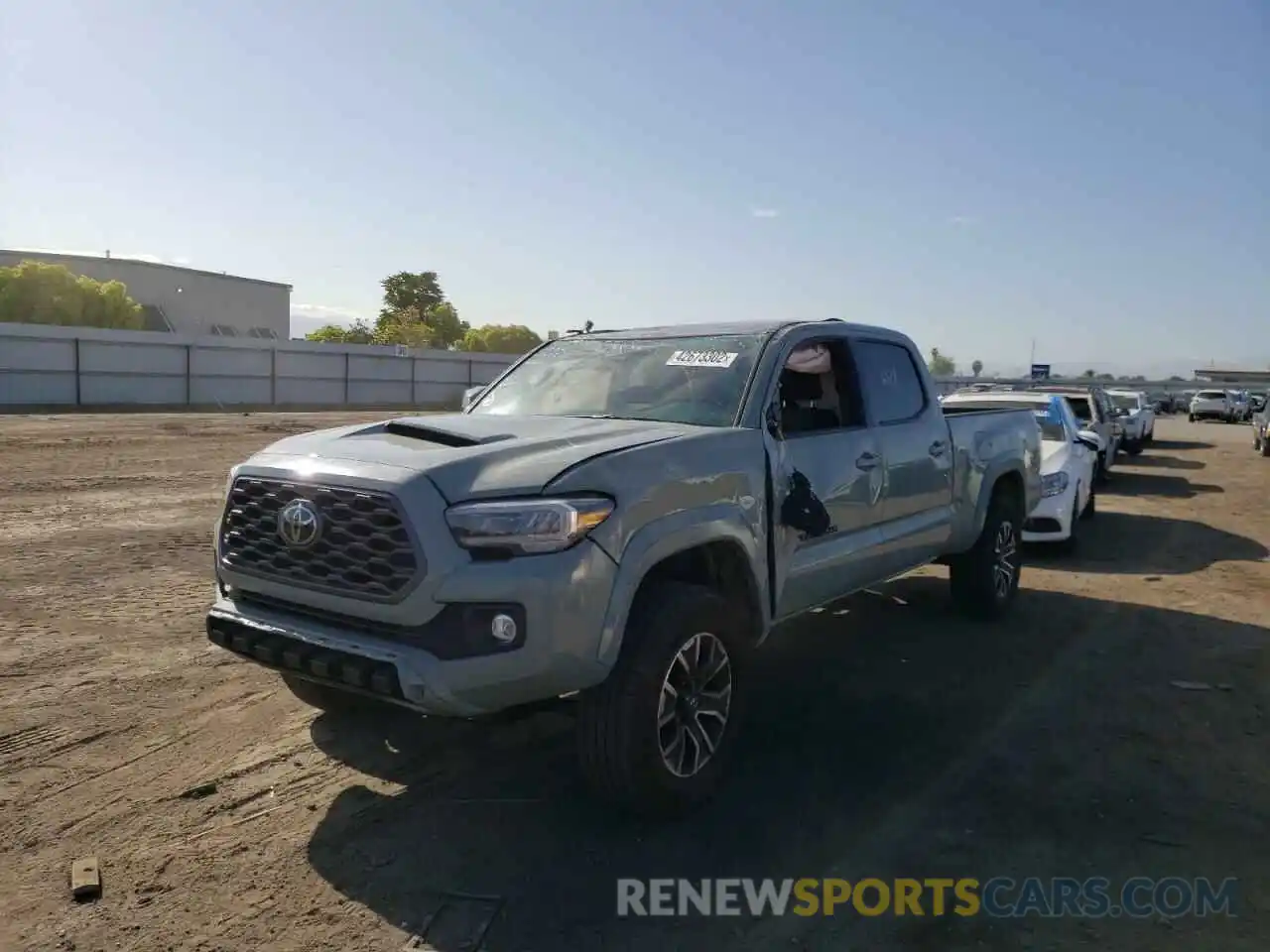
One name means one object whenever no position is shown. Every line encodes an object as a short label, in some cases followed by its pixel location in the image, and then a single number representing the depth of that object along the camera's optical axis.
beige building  77.88
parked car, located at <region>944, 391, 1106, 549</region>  10.16
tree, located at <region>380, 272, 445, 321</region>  91.44
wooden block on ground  3.34
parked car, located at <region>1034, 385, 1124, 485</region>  15.73
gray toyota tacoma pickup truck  3.41
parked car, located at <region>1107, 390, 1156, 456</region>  23.45
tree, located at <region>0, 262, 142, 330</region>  57.97
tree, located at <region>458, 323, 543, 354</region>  88.94
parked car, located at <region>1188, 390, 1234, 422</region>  49.25
